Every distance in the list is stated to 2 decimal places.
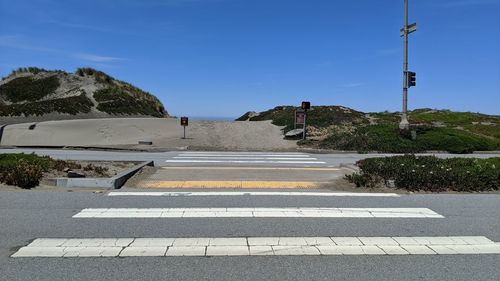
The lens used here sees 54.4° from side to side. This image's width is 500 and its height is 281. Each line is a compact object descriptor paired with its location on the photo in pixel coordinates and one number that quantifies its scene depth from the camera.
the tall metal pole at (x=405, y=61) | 24.23
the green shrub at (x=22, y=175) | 9.48
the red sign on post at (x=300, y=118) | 28.20
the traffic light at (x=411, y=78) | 24.39
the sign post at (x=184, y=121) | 28.06
